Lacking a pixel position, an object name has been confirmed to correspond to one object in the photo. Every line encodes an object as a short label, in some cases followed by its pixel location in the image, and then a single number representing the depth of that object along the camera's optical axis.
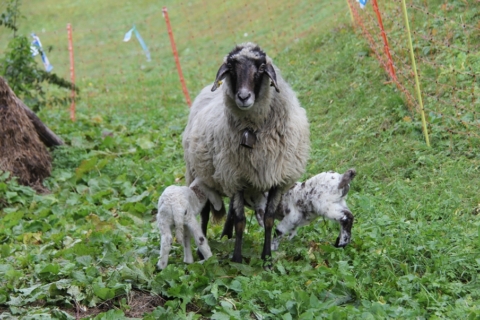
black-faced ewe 11.54
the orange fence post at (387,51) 17.64
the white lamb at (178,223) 11.76
